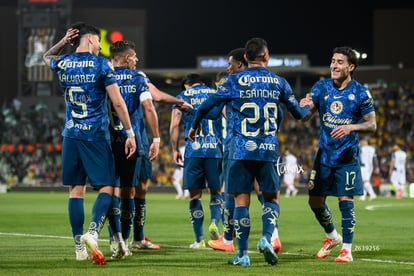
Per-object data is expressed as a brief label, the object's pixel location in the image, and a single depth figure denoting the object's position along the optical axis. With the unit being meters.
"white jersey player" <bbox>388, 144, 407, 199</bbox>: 33.58
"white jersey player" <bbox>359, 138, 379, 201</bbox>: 31.27
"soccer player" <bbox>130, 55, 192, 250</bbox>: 11.44
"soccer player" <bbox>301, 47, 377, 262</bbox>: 10.16
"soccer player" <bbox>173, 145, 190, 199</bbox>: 34.68
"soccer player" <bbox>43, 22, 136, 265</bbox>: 9.55
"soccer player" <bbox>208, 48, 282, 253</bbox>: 10.96
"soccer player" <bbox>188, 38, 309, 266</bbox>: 9.30
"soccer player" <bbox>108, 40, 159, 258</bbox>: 10.45
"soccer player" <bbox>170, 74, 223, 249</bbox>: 12.33
